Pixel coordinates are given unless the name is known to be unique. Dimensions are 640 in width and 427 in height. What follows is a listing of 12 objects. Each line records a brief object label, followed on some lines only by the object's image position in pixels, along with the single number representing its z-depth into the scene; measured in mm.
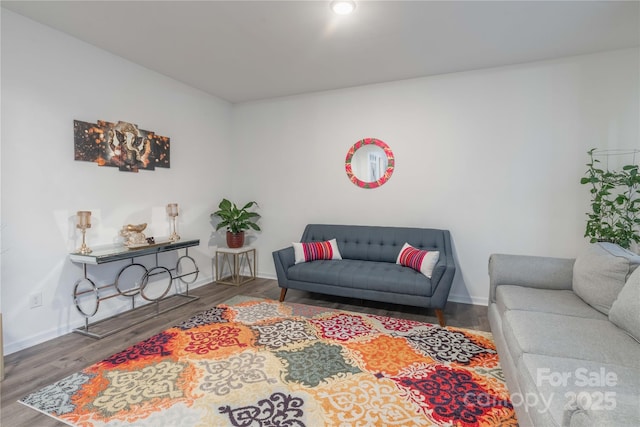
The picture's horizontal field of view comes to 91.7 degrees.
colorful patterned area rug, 1728
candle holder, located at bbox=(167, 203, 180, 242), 3693
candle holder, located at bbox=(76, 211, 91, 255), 2771
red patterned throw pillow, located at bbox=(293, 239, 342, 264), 3729
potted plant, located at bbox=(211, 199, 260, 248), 4309
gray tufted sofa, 2939
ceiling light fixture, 2269
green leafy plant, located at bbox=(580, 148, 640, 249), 2789
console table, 2796
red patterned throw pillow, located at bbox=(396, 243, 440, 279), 3053
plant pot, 4367
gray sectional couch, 1110
